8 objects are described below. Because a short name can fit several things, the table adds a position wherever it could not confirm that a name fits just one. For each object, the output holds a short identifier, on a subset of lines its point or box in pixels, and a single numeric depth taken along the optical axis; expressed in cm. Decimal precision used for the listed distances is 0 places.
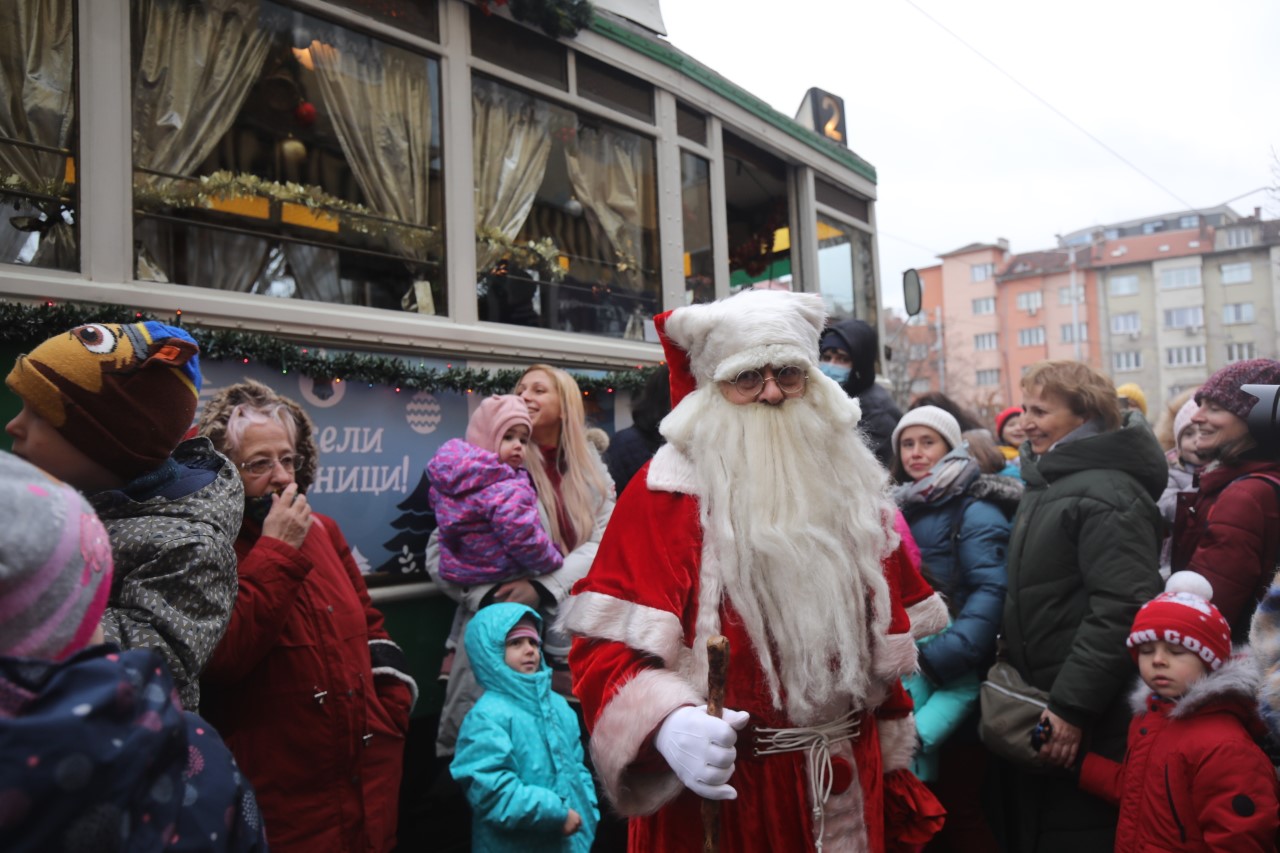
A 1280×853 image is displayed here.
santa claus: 192
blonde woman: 350
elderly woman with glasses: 216
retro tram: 321
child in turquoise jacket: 281
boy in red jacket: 228
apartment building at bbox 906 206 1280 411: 5056
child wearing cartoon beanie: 160
